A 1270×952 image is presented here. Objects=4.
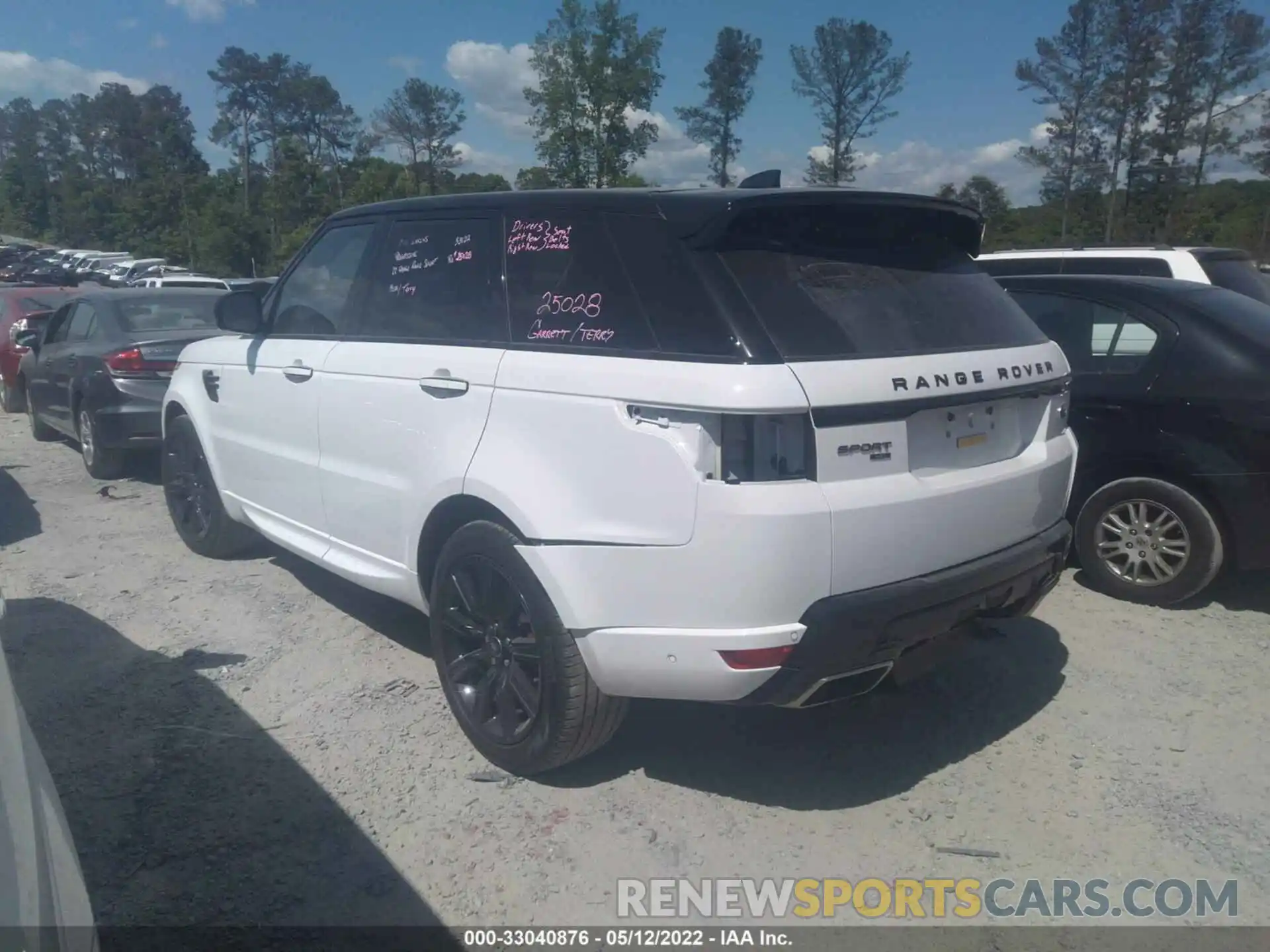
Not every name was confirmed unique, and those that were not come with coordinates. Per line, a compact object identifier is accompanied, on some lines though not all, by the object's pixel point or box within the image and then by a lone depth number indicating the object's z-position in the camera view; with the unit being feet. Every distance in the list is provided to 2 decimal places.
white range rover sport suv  9.09
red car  39.32
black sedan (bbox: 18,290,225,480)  25.70
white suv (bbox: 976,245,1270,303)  23.48
